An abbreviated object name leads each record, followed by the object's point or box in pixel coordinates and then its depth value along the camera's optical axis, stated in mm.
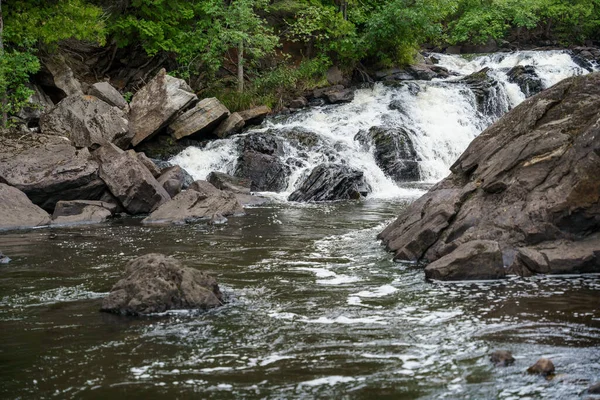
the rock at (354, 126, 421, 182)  24359
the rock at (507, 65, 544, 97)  29797
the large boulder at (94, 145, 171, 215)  18047
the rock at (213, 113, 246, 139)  25531
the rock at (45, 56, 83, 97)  25719
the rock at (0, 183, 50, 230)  16312
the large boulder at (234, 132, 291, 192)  22766
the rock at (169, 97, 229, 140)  24734
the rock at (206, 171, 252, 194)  21250
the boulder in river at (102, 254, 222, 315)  8609
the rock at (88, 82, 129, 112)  23016
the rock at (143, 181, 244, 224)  17016
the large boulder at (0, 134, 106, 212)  17547
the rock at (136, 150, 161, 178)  20114
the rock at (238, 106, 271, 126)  26828
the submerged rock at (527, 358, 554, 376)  6301
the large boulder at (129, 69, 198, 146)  23812
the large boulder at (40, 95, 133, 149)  20797
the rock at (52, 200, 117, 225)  17031
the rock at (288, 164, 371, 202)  20906
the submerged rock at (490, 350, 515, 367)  6645
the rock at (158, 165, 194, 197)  19703
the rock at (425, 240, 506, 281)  10023
